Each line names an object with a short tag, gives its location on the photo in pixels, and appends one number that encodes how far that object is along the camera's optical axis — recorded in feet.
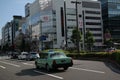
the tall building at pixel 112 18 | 185.34
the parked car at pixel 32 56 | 65.00
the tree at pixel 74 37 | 122.23
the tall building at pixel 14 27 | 294.43
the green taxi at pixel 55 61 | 28.57
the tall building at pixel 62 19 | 172.36
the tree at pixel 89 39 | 139.03
